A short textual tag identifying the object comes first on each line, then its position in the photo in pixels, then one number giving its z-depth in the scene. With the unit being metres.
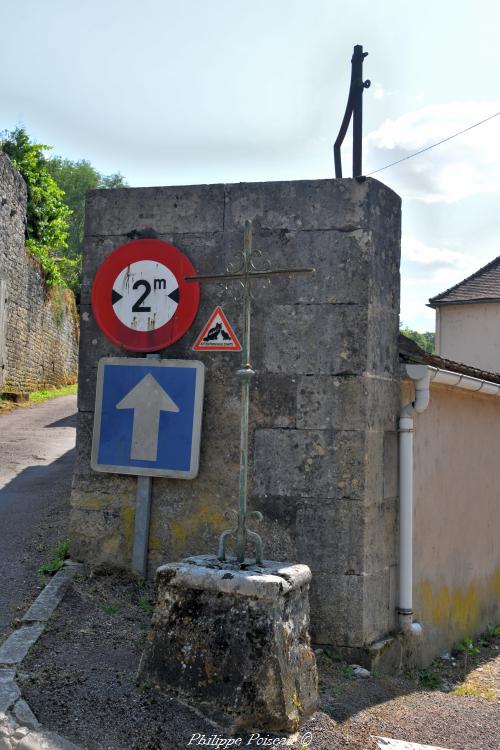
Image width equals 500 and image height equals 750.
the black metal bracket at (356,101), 6.02
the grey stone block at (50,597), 4.50
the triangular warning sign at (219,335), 5.10
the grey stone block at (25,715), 3.28
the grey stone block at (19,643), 3.88
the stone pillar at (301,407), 4.93
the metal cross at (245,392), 3.98
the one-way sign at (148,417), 5.16
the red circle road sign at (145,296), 5.29
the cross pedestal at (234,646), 3.45
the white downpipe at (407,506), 5.34
